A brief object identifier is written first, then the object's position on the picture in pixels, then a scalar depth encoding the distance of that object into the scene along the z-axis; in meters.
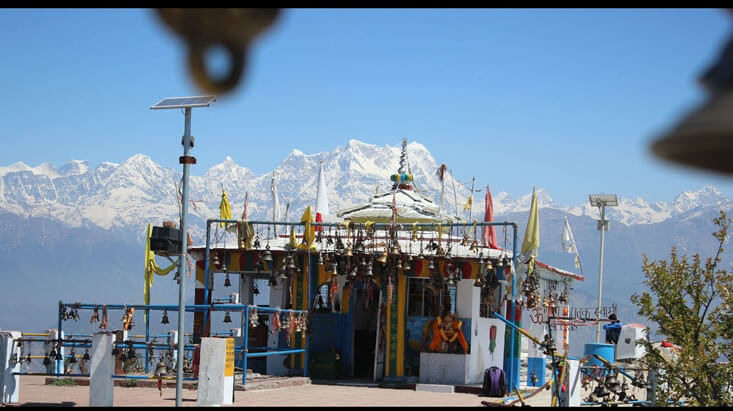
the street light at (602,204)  39.62
